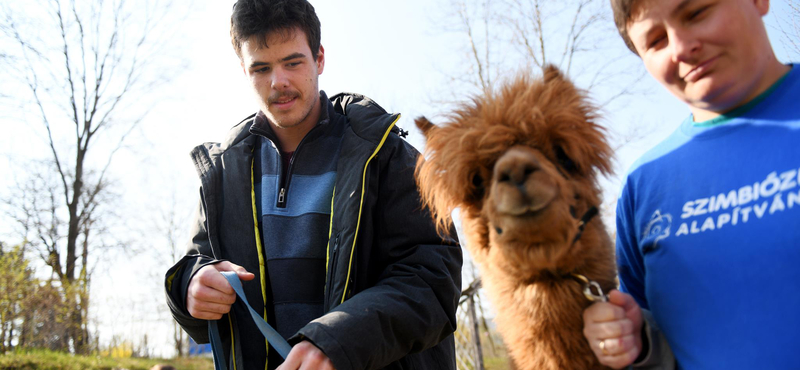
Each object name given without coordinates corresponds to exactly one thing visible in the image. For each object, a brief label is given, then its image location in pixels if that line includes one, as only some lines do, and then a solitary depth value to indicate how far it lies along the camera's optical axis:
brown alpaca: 1.18
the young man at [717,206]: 1.18
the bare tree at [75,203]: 16.77
